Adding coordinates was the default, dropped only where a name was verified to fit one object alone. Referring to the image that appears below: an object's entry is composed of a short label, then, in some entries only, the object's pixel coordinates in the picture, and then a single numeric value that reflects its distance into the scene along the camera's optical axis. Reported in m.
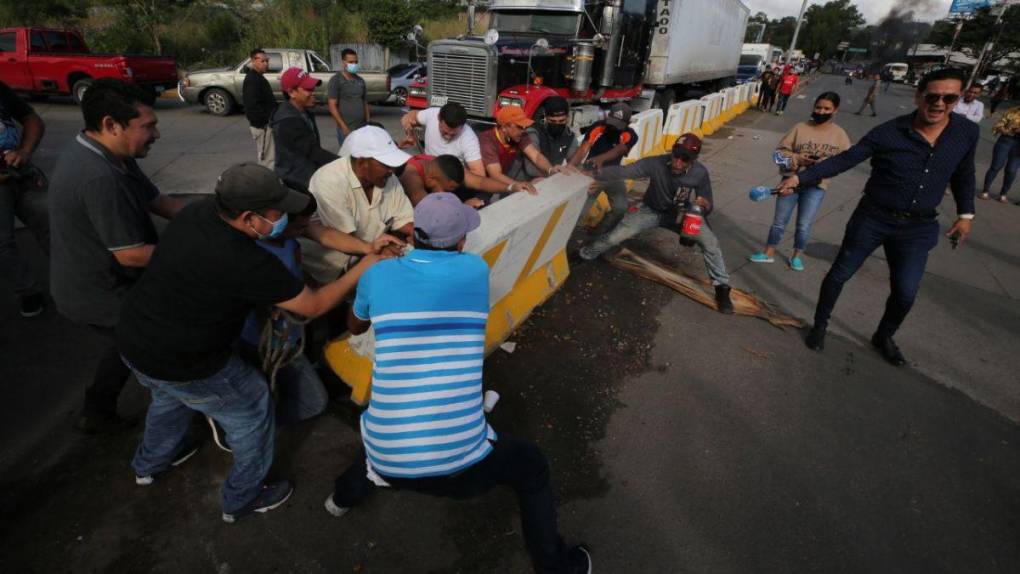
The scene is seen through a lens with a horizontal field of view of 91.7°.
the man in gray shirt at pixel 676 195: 4.71
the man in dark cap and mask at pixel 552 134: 5.20
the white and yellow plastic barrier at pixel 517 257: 3.07
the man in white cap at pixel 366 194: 2.81
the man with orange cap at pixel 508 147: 4.65
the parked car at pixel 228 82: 13.51
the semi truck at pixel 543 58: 9.52
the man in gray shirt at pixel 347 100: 7.79
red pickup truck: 12.76
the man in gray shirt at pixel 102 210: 2.26
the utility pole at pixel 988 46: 44.72
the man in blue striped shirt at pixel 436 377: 1.83
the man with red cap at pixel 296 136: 4.64
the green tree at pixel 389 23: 24.39
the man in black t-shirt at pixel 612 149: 5.69
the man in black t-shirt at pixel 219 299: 1.89
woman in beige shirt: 5.21
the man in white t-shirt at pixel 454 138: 4.43
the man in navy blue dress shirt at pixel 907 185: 3.57
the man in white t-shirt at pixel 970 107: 9.55
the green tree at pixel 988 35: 44.92
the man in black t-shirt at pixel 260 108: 6.04
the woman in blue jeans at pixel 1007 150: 8.38
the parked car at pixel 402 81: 16.09
